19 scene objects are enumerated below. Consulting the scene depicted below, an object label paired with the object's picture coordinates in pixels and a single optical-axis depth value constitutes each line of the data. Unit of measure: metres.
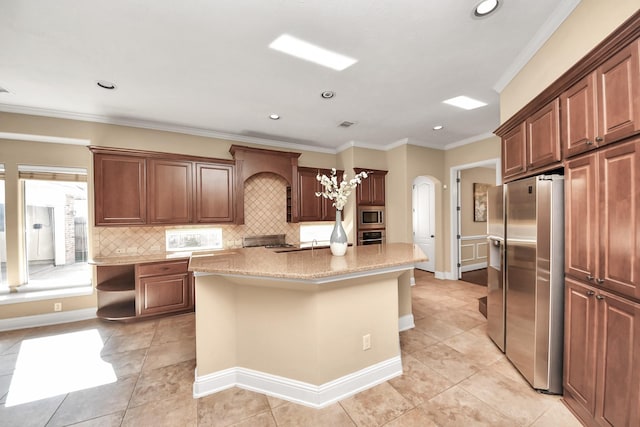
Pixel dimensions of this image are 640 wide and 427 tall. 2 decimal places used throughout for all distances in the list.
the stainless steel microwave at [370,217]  5.04
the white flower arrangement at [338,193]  2.32
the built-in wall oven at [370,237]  5.04
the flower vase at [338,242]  2.34
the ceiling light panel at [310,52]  2.12
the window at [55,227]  3.42
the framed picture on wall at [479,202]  5.89
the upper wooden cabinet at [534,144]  1.86
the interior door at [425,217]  5.64
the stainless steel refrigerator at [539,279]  1.80
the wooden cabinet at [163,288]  3.35
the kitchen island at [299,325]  1.86
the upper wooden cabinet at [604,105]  1.27
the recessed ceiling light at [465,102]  3.22
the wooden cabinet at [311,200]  4.73
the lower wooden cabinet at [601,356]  1.30
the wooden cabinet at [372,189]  5.00
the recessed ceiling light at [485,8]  1.72
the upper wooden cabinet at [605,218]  1.29
